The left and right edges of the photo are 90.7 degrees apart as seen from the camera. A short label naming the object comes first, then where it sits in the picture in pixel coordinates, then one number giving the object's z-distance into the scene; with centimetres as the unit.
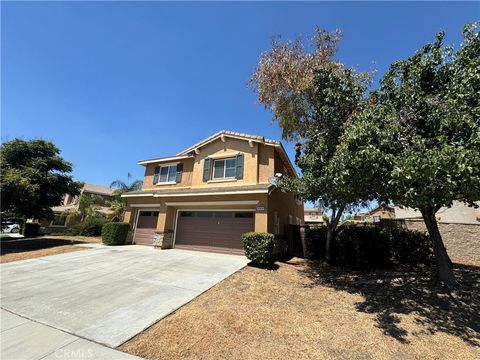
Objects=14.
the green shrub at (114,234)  1716
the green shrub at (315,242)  1372
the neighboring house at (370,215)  4110
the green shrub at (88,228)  2523
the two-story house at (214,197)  1408
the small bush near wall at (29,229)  2607
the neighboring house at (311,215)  5427
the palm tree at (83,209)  2998
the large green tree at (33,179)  1642
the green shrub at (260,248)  1127
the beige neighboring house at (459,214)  1977
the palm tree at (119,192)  2700
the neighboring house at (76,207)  3203
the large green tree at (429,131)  551
